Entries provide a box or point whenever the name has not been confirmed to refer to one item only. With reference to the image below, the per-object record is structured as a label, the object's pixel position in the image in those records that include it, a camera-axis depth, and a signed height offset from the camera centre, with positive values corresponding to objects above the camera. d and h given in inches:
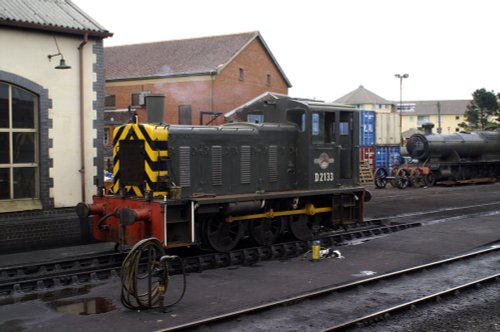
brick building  1462.8 +256.4
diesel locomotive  397.4 -13.7
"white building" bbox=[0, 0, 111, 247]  470.3 +52.7
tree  2637.8 +250.0
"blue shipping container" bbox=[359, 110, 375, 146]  1286.9 +80.7
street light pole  2534.4 +398.1
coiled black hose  289.4 -62.2
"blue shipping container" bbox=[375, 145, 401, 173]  1337.4 +14.2
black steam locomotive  1188.5 +18.3
